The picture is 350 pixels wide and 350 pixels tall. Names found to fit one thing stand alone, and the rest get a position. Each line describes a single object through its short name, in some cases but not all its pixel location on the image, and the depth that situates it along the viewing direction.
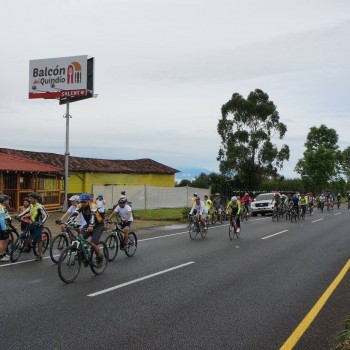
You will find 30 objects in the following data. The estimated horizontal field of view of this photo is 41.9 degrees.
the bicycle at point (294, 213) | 27.33
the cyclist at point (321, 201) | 42.34
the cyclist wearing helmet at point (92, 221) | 9.84
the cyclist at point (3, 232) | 11.31
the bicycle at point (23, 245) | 11.78
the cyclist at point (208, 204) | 22.49
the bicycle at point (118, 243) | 12.05
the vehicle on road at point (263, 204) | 33.94
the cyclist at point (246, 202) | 29.53
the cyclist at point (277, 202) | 28.44
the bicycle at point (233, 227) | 17.36
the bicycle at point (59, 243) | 11.26
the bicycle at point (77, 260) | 8.93
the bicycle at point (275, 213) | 28.15
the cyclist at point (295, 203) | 27.62
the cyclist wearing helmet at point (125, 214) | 12.66
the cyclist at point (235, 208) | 17.66
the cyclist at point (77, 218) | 11.43
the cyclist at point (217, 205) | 26.14
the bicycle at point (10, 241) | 12.12
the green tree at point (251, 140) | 51.50
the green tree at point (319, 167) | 66.69
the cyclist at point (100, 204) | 18.99
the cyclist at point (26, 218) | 12.47
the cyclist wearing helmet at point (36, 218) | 11.89
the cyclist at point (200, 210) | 17.67
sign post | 31.33
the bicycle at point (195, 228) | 17.59
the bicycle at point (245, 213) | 29.02
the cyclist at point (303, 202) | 29.62
